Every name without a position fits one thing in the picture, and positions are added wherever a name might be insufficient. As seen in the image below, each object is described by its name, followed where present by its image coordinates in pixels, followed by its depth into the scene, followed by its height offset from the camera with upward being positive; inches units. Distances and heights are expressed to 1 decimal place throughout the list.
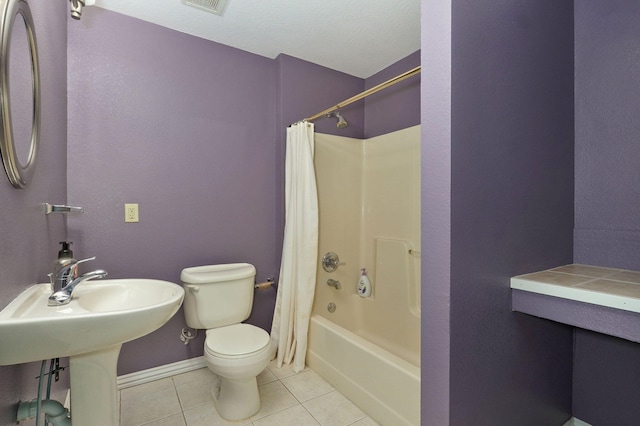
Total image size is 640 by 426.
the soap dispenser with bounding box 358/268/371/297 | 90.9 -22.9
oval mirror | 33.6 +16.1
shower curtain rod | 58.9 +28.0
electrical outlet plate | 72.1 +0.0
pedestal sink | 29.9 -13.9
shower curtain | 82.0 -12.0
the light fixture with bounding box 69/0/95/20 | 58.7 +41.5
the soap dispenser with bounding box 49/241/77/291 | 43.1 -9.1
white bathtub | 54.9 -35.2
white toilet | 60.1 -28.4
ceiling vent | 67.0 +48.3
